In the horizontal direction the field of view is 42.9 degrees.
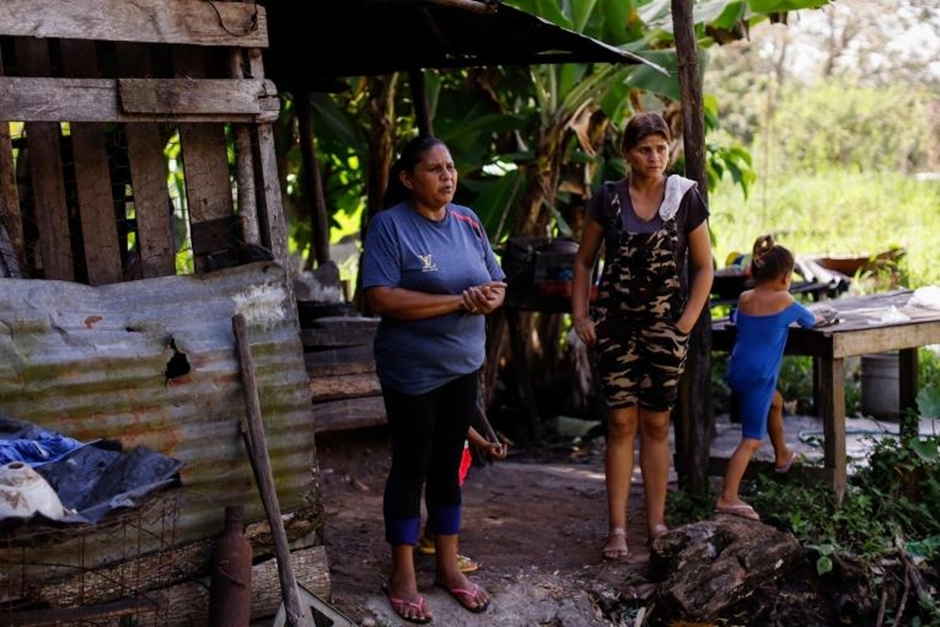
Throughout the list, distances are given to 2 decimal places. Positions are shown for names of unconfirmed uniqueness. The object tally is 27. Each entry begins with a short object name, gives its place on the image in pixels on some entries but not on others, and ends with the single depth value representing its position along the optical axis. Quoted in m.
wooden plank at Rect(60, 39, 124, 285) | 4.53
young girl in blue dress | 5.95
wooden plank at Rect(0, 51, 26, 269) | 4.30
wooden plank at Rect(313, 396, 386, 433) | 7.04
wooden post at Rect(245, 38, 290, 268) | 4.80
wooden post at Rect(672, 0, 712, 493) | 6.04
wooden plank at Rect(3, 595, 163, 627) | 3.94
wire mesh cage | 4.04
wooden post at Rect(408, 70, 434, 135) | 7.43
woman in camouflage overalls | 5.43
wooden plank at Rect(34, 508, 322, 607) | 4.22
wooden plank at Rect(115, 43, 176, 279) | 4.63
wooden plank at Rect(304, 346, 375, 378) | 7.03
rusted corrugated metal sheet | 4.25
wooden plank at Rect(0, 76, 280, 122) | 4.23
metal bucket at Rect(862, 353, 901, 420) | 8.66
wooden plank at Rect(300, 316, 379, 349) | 7.07
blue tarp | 3.64
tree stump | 5.29
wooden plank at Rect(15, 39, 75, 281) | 4.42
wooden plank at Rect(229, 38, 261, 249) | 4.81
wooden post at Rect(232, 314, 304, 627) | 4.34
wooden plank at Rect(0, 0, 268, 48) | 4.21
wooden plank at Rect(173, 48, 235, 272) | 4.74
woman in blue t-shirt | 4.65
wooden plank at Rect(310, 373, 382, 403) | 7.04
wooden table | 6.17
